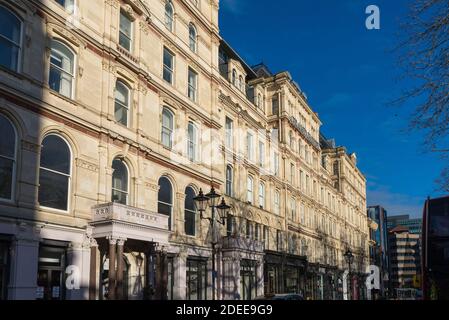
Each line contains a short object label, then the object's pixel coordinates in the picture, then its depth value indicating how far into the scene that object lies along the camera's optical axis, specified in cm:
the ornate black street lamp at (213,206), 1950
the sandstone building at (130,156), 1794
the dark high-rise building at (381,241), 10474
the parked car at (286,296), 2352
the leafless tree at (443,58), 817
